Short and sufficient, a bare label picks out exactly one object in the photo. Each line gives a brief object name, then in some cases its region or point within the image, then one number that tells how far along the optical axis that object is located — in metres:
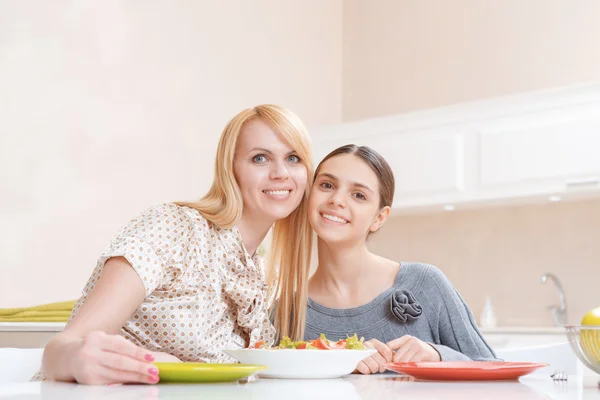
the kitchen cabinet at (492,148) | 3.75
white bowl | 1.13
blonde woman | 1.43
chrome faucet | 4.14
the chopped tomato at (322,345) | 1.21
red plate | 1.10
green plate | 0.99
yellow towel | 2.39
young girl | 1.83
